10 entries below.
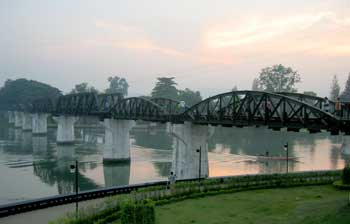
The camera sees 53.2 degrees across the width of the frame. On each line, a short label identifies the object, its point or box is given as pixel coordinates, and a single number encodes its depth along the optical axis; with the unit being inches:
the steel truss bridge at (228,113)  1343.5
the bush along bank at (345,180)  1273.4
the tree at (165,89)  6323.8
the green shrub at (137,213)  690.8
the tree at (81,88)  7568.9
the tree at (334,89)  7111.2
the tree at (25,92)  7145.7
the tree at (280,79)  6505.9
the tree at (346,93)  6101.4
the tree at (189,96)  6259.8
